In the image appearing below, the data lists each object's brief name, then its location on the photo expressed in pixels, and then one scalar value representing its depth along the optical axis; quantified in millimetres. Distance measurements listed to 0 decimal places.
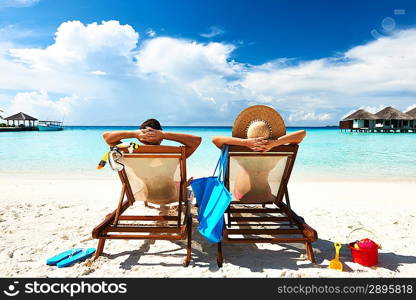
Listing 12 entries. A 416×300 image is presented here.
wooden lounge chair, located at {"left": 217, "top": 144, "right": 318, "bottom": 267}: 2656
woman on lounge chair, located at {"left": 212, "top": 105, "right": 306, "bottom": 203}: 2785
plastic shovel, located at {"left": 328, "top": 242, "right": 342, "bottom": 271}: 2537
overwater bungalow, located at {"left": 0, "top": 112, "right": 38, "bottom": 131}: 47012
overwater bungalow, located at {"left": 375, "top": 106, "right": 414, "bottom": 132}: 38812
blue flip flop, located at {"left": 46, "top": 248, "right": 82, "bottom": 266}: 2582
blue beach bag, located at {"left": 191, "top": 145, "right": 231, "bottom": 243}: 2510
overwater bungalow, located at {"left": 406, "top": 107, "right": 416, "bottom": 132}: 39978
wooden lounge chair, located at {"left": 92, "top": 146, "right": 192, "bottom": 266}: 2633
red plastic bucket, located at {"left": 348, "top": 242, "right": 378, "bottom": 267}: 2593
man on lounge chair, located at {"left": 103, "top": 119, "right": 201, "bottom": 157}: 2703
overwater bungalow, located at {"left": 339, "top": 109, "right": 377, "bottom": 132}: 40250
